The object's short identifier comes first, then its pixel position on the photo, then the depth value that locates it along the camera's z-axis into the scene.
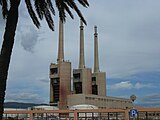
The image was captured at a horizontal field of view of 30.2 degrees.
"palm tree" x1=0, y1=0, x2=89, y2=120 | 13.55
